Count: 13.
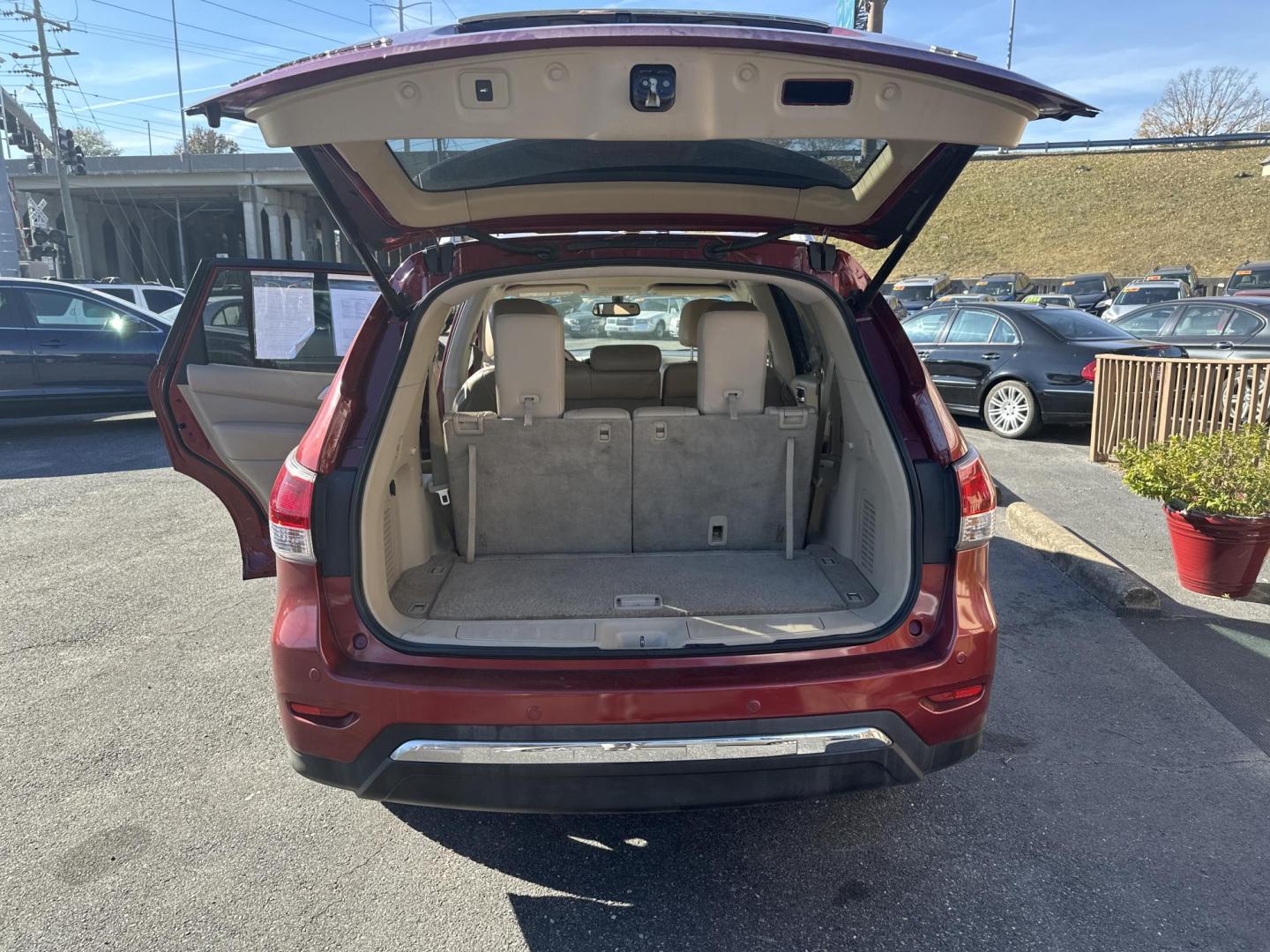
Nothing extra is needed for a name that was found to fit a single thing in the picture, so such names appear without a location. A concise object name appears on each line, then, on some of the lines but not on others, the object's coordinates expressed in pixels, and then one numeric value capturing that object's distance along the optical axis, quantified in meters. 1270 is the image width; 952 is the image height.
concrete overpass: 37.75
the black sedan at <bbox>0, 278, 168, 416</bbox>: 8.84
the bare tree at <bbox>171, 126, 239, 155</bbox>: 59.66
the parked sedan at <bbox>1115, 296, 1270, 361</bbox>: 9.47
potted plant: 4.20
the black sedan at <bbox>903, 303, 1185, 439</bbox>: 8.56
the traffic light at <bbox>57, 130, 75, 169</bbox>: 25.78
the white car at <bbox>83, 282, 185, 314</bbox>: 12.35
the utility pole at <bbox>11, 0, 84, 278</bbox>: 27.55
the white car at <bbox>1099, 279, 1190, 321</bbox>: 20.55
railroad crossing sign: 24.73
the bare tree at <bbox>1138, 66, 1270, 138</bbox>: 54.78
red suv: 1.78
